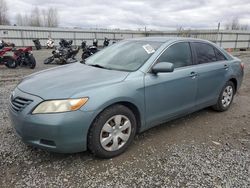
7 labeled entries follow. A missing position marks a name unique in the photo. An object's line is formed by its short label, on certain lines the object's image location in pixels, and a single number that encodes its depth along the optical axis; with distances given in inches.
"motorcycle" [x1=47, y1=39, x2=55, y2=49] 832.6
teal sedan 93.9
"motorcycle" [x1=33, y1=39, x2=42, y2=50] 800.3
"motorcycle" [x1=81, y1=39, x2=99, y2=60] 483.8
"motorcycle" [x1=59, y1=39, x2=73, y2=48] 488.7
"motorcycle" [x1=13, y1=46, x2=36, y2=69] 393.7
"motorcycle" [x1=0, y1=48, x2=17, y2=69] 381.1
